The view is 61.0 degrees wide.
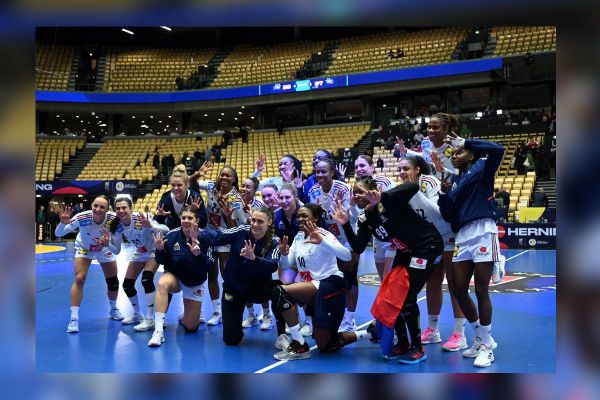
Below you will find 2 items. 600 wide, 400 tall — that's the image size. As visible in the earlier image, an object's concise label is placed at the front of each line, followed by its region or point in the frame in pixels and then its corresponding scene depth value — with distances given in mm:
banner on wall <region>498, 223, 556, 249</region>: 13695
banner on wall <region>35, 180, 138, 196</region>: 22125
